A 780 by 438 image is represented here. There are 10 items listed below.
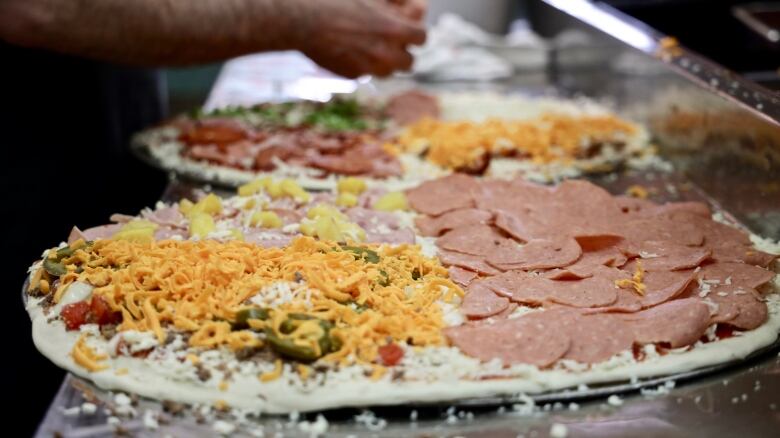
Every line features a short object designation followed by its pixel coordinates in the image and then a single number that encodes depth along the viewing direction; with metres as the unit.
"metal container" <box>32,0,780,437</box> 1.46
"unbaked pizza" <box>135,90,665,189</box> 2.79
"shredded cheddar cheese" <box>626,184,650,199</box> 2.59
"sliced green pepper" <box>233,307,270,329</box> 1.60
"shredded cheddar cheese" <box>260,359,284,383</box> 1.50
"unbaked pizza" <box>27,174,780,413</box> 1.53
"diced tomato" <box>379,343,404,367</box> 1.55
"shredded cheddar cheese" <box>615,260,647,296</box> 1.81
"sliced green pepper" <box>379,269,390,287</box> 1.77
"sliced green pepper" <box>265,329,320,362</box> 1.52
